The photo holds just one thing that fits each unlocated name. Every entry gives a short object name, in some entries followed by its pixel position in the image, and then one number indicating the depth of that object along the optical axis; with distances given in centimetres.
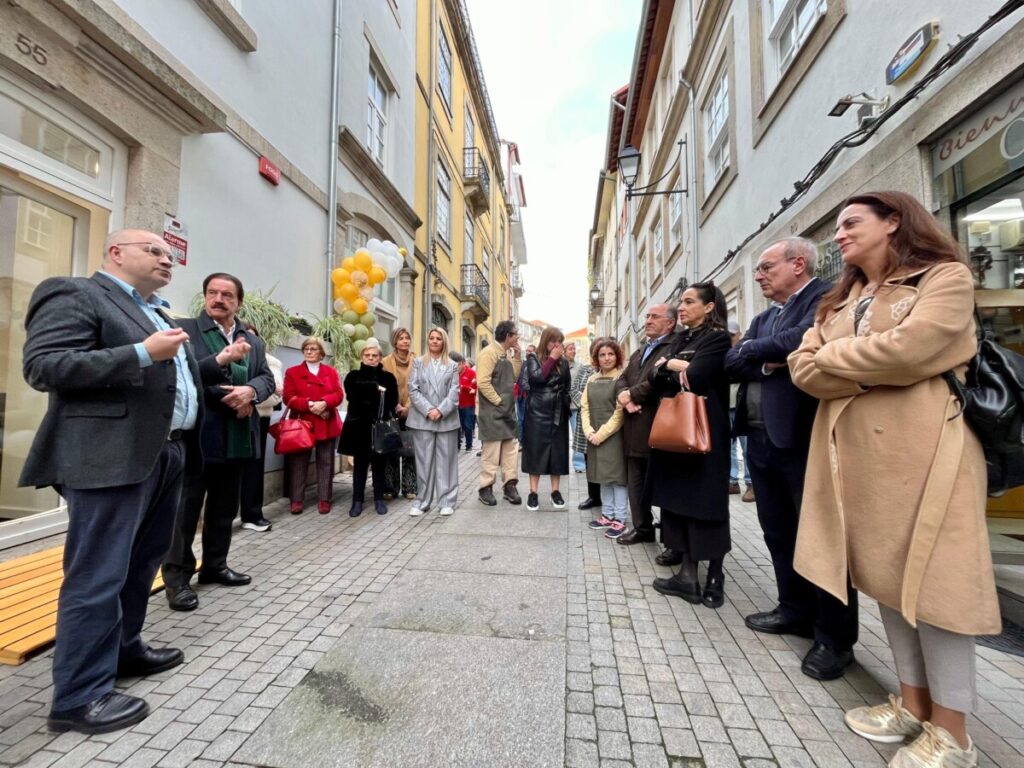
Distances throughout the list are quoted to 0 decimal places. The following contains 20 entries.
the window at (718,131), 845
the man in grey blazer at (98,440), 184
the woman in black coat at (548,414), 521
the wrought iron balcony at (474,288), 1802
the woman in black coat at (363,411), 517
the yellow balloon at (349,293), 711
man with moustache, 301
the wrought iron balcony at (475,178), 1755
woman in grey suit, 514
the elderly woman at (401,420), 570
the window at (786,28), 554
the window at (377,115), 974
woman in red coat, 507
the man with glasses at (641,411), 362
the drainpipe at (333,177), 739
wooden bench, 238
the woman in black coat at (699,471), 289
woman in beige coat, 159
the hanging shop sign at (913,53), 342
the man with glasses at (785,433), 227
